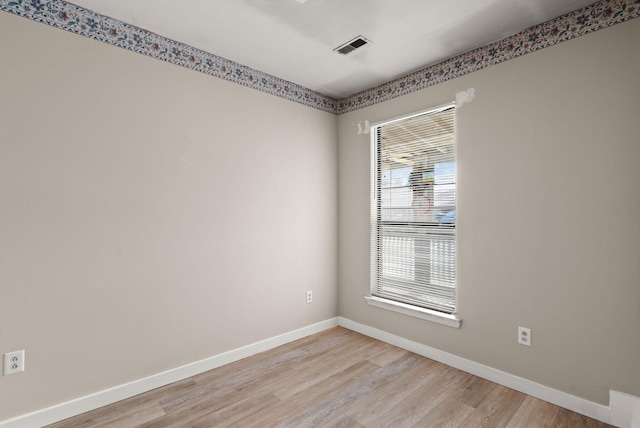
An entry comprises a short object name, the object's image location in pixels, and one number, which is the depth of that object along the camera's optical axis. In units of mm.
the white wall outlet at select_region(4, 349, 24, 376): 1848
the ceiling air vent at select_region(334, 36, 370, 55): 2449
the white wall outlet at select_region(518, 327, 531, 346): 2307
